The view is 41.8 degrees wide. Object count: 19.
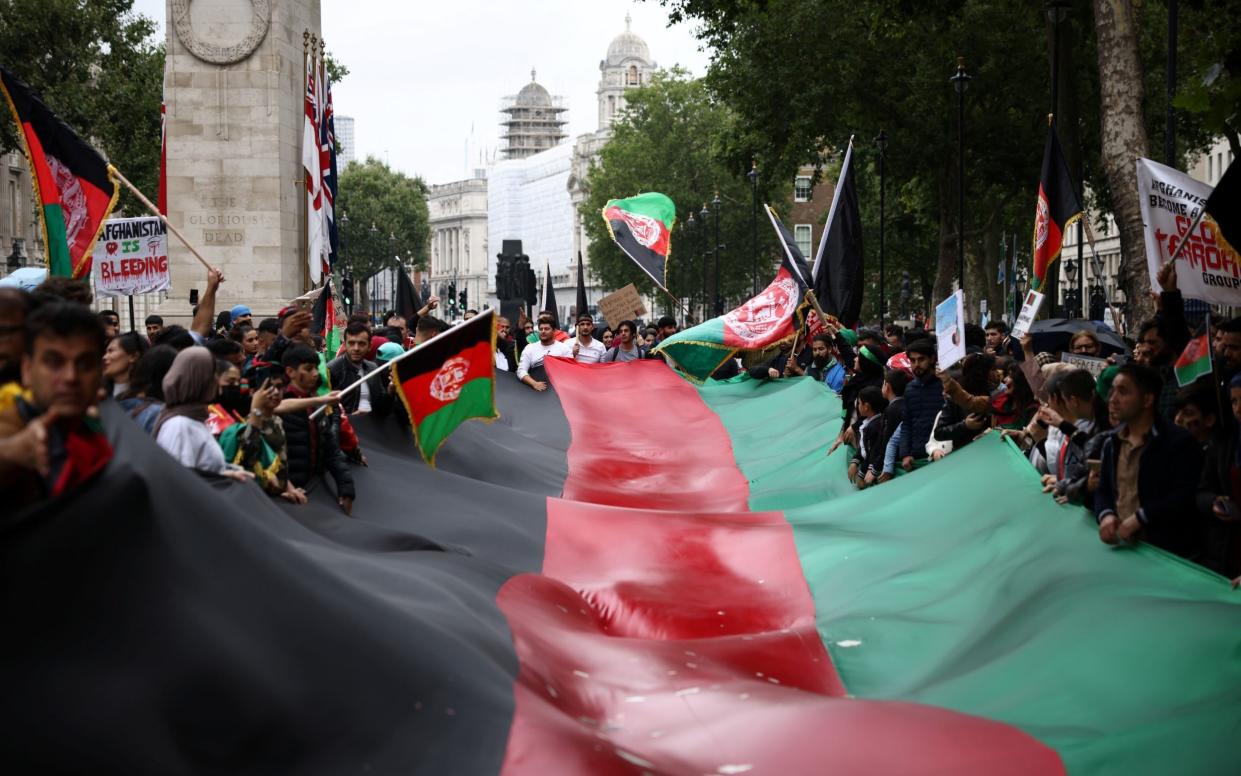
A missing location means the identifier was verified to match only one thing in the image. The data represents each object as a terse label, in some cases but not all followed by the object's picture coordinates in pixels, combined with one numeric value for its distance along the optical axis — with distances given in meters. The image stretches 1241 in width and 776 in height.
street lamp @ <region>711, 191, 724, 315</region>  63.03
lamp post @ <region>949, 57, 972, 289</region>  28.64
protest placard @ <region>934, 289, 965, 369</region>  11.49
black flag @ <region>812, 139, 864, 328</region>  17.58
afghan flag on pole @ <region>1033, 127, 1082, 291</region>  14.58
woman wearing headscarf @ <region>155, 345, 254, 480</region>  6.99
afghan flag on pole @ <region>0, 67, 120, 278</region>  11.97
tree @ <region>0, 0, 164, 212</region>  43.22
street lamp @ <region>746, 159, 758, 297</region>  42.66
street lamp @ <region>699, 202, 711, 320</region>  76.75
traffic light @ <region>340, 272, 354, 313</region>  46.70
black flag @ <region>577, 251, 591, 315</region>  29.12
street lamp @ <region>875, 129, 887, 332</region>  35.44
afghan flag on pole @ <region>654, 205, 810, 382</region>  18.03
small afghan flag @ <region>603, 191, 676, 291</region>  25.23
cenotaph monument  24.84
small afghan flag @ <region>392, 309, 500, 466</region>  9.90
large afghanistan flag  4.70
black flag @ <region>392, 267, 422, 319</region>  21.88
